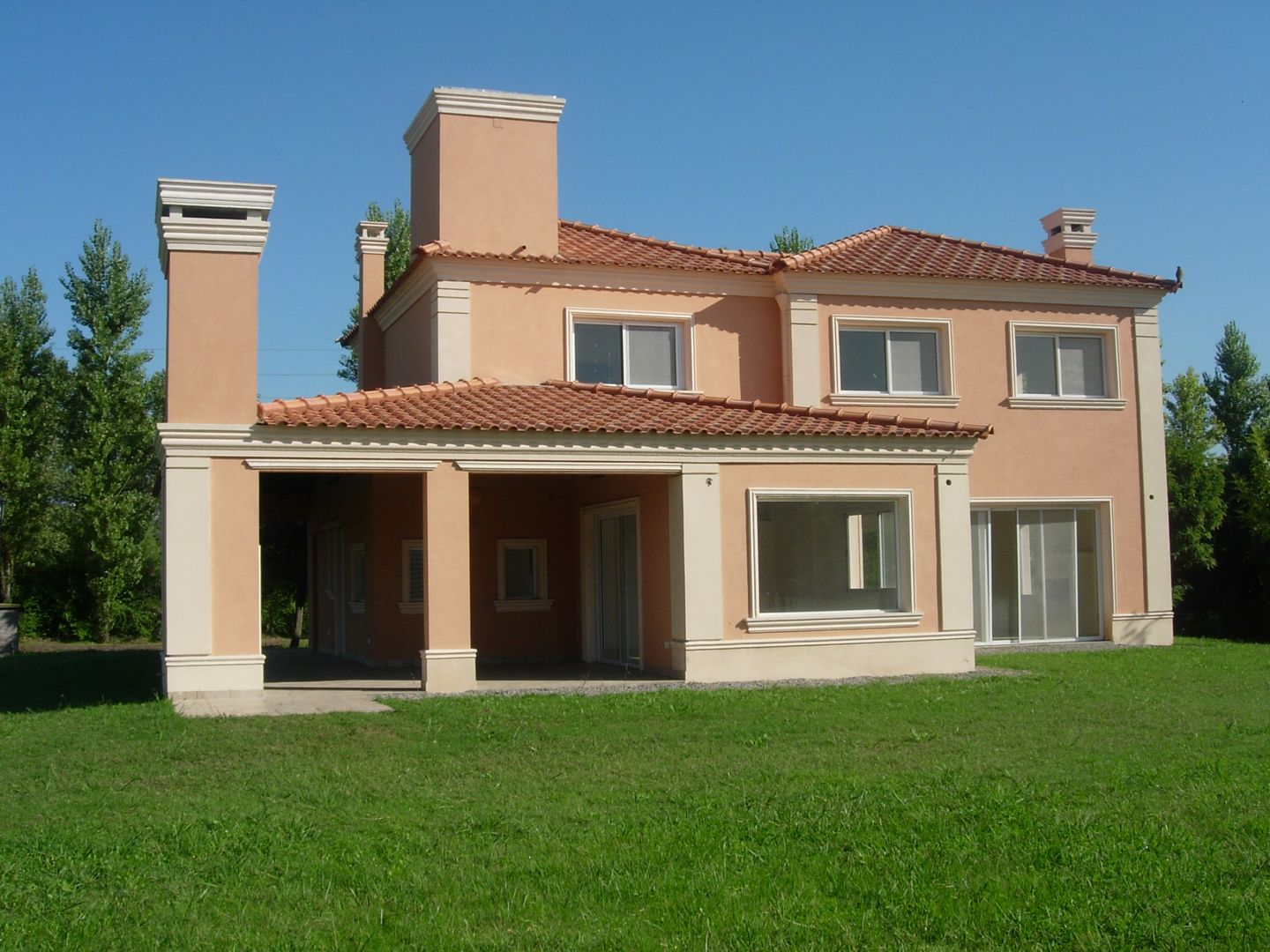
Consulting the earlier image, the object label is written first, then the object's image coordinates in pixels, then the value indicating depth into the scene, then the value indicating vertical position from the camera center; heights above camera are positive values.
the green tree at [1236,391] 43.31 +5.22
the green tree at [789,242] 43.44 +10.35
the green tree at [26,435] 34.84 +3.66
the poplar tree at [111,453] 34.62 +3.14
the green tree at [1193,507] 33.22 +1.18
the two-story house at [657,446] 15.04 +1.49
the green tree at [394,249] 38.66 +9.40
